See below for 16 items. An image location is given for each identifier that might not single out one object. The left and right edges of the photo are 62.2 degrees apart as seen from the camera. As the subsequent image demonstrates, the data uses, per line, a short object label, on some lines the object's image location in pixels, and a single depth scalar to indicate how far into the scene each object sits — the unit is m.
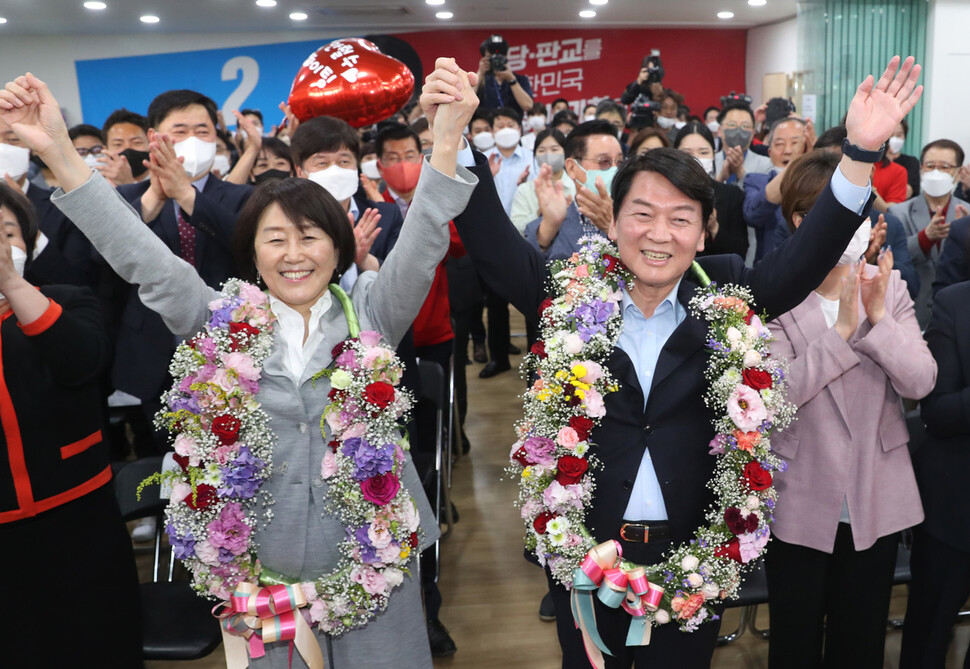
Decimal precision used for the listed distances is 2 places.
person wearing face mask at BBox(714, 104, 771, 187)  5.43
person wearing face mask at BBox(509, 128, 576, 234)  5.04
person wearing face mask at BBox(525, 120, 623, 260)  2.98
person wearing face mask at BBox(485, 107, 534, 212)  6.65
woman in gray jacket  1.80
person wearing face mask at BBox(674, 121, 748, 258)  4.39
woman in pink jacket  2.21
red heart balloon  4.15
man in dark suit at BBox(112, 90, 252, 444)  2.98
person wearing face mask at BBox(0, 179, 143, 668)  2.06
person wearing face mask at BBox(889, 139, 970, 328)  4.59
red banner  15.88
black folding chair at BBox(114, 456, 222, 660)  2.38
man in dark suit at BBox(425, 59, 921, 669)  1.89
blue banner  15.06
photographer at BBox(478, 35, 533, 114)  7.84
